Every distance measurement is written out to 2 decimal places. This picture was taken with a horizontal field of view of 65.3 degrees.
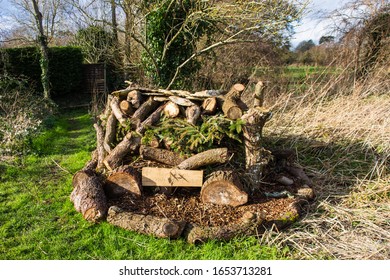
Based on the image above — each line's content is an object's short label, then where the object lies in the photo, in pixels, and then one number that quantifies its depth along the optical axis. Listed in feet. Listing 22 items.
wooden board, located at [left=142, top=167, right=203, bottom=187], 11.73
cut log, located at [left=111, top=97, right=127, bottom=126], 13.69
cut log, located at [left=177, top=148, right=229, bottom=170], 11.64
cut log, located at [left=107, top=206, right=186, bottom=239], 9.82
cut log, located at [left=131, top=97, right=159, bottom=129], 13.58
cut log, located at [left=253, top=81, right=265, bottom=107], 12.60
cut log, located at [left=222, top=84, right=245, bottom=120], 12.15
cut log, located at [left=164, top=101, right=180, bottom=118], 13.29
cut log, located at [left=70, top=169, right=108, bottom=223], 10.94
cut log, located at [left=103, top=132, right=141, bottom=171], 12.97
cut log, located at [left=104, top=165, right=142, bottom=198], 11.94
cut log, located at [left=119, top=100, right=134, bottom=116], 13.70
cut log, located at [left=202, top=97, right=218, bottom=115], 13.01
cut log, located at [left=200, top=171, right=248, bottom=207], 11.21
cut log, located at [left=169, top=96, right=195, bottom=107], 13.24
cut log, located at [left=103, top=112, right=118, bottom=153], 14.06
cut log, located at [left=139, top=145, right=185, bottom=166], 12.41
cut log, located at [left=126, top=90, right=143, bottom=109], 14.03
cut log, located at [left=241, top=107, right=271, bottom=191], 11.87
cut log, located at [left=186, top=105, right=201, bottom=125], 12.87
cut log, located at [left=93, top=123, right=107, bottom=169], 13.97
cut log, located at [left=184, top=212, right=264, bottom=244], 9.69
